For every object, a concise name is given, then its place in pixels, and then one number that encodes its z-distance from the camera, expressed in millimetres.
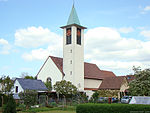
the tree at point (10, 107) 19438
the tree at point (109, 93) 51094
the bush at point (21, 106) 31130
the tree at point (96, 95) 48950
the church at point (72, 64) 52500
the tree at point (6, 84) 43000
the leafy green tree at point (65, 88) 44344
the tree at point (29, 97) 30250
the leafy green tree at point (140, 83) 32312
